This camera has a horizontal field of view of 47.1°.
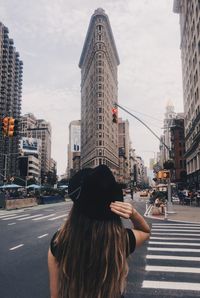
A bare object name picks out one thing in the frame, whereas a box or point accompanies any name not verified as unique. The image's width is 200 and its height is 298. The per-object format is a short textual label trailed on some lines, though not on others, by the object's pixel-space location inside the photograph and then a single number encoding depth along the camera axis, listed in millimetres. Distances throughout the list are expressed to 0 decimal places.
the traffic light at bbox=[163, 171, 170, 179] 18036
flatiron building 98494
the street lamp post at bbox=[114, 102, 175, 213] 16026
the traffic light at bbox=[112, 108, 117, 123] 13604
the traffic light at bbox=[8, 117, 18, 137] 14202
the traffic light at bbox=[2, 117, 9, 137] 14202
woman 1665
